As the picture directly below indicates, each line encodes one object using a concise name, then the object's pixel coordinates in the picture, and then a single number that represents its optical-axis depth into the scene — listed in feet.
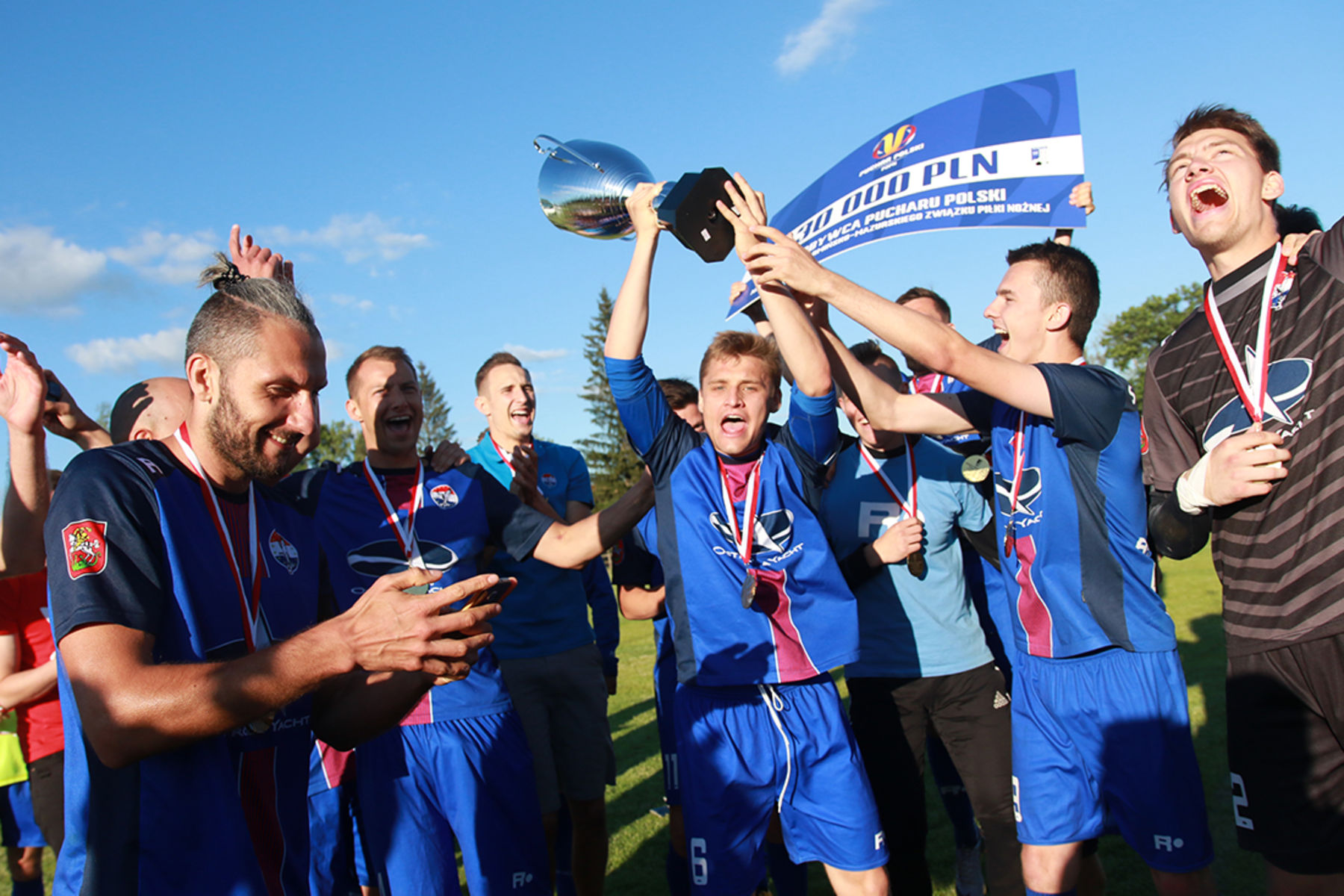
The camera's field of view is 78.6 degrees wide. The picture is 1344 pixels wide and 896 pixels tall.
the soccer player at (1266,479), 8.96
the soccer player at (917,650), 13.57
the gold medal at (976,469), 13.01
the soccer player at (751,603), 10.98
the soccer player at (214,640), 6.44
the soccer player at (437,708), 12.01
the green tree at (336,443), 193.26
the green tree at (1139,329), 222.48
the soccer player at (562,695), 16.49
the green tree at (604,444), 164.76
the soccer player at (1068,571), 10.53
